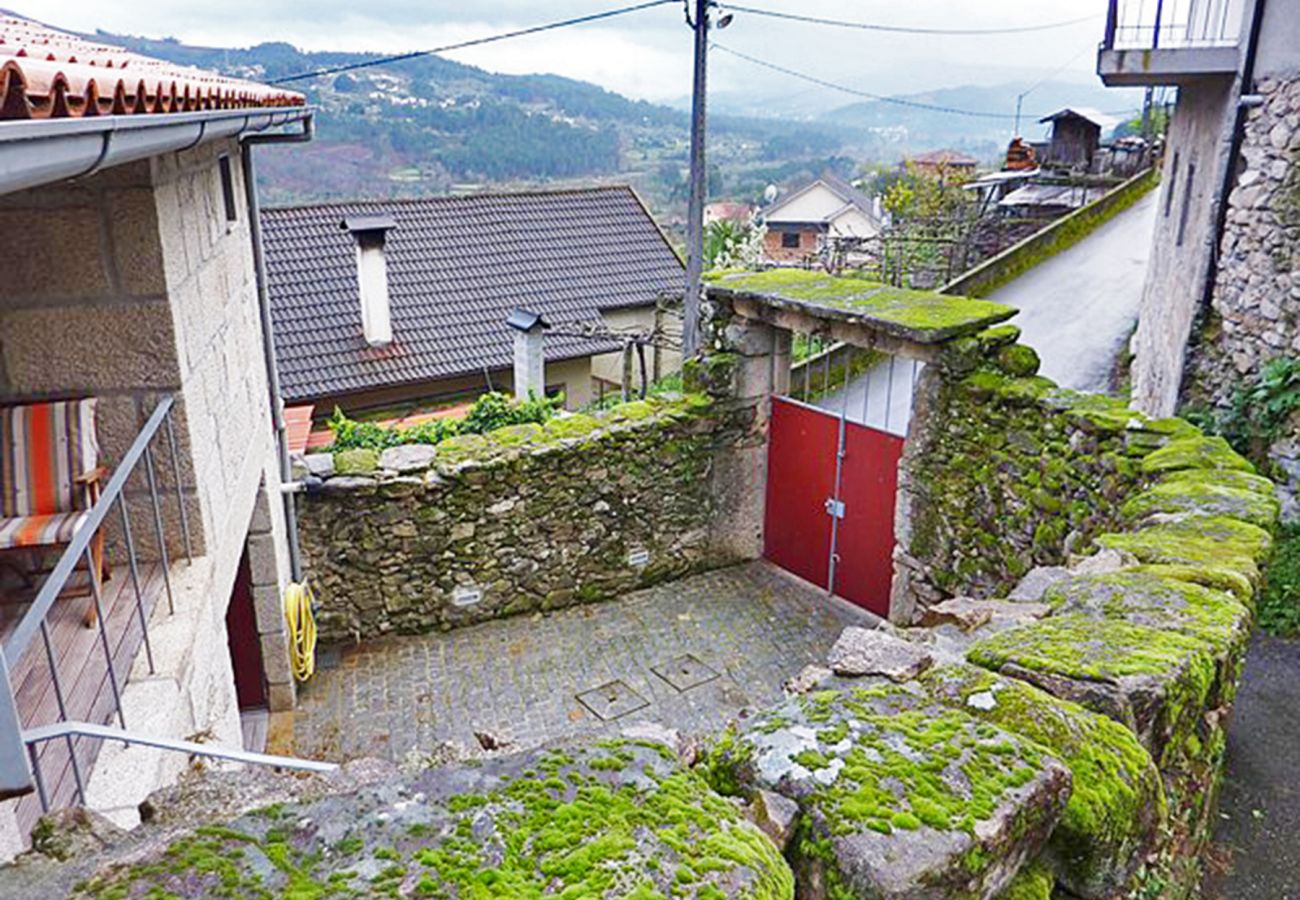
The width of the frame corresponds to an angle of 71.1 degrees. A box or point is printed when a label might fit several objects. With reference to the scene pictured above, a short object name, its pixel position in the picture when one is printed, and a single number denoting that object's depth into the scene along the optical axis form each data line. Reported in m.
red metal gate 7.82
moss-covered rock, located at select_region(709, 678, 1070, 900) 1.72
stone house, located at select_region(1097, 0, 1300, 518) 6.77
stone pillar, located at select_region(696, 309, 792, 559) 8.44
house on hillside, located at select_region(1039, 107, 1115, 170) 26.58
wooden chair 3.50
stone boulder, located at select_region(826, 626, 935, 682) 2.76
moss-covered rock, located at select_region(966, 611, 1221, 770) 2.52
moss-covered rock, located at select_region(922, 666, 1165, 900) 2.06
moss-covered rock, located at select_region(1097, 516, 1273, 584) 3.77
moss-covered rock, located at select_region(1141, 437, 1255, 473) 5.25
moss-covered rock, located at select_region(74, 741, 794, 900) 1.47
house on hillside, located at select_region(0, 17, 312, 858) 2.87
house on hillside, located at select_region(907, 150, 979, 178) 36.81
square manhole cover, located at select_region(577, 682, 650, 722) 6.71
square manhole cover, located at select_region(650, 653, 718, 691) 7.10
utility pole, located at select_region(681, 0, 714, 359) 12.26
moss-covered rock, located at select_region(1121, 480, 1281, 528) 4.44
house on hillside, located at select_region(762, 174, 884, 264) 51.25
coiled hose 6.66
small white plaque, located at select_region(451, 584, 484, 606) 7.82
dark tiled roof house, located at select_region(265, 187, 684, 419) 14.75
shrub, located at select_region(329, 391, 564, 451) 9.70
